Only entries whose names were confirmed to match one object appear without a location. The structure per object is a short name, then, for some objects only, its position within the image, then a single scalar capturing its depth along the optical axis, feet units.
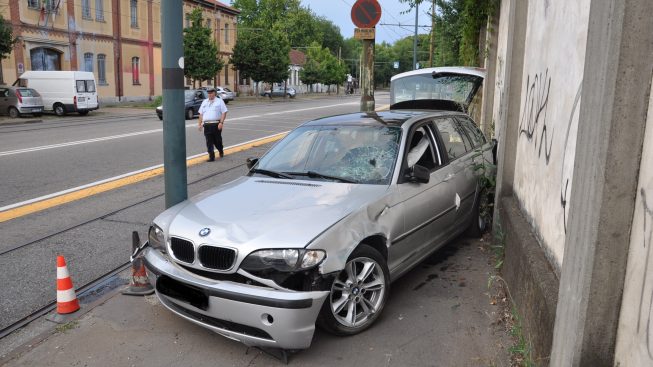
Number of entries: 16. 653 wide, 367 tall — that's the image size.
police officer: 39.93
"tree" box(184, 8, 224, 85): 132.87
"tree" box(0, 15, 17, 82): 78.37
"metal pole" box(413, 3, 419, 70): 119.88
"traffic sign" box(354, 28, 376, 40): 34.04
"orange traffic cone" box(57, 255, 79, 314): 14.37
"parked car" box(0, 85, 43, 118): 81.15
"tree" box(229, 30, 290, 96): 166.81
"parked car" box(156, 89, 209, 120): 84.49
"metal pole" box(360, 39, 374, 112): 35.84
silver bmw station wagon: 11.49
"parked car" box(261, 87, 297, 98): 194.70
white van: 87.66
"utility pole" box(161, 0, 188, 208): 16.55
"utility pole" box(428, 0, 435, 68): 55.72
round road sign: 33.04
